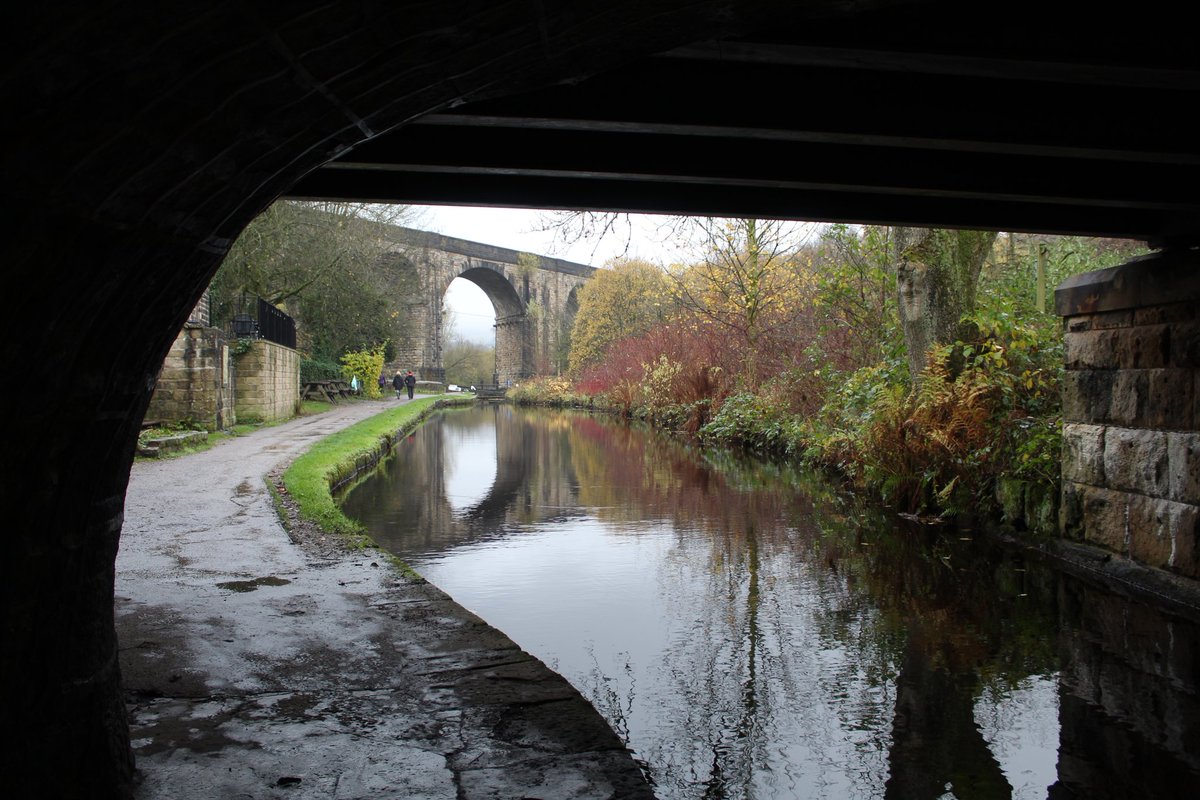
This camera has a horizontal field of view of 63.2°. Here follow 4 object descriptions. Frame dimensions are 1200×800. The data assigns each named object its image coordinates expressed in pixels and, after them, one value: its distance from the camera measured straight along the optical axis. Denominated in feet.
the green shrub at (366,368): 105.70
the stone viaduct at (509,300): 158.92
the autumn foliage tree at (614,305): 119.65
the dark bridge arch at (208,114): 5.07
